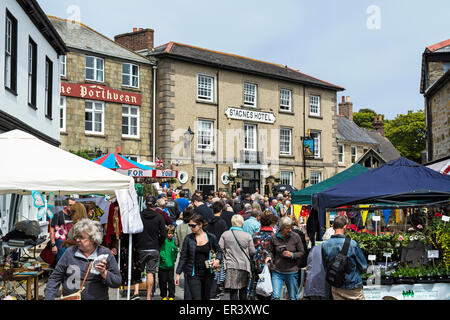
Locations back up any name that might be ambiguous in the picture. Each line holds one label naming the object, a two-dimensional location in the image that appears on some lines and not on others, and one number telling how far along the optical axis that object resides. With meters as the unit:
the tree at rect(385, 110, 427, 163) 65.88
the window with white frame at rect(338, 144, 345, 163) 43.91
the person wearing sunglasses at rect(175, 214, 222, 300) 7.98
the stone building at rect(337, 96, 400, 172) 42.78
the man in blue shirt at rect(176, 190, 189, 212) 16.78
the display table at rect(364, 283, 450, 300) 8.38
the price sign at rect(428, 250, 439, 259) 8.61
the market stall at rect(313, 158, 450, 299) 8.50
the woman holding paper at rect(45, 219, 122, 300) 5.51
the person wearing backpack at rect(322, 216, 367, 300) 6.88
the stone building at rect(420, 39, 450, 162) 19.14
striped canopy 16.00
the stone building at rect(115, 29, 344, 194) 29.81
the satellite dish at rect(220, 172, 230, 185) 31.69
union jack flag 26.00
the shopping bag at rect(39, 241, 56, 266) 10.41
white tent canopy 7.51
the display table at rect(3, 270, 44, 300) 8.35
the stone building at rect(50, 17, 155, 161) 27.06
